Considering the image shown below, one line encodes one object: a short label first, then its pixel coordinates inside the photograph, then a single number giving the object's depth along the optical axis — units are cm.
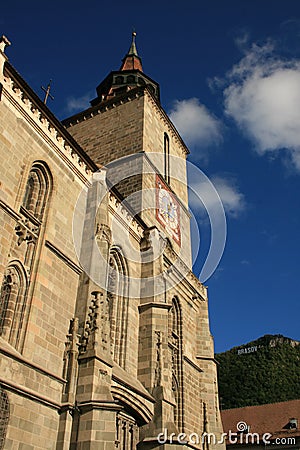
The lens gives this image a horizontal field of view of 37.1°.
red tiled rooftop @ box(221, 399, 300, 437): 2995
